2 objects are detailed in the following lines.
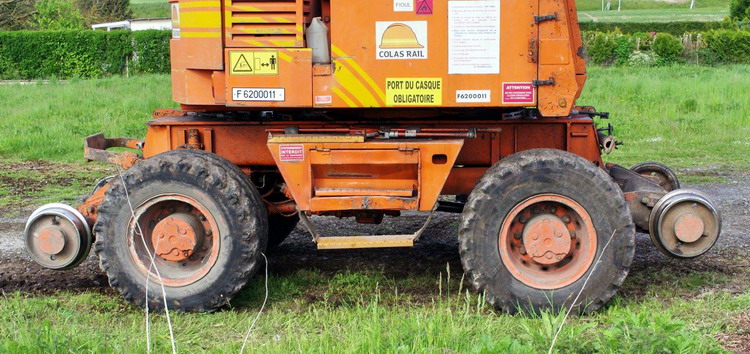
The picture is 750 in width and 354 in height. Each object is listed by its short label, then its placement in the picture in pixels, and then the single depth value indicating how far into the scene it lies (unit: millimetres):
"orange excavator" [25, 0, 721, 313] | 6172
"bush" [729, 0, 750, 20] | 46103
